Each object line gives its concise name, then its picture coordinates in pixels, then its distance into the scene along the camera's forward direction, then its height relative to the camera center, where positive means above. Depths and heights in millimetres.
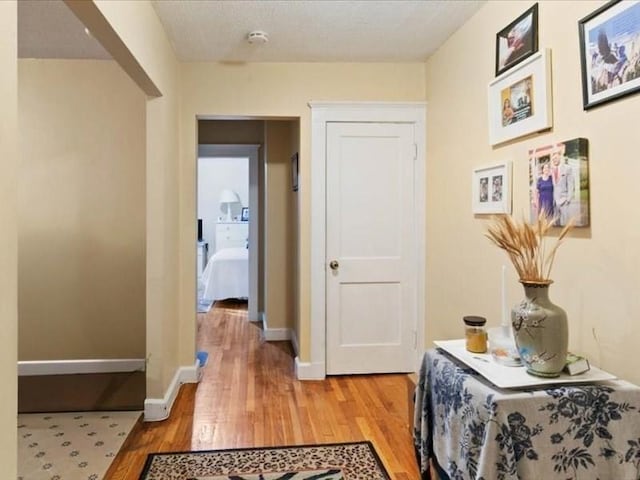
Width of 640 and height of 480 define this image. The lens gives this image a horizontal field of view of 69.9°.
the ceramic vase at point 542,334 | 1463 -269
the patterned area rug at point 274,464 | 2162 -1058
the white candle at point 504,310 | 1853 -251
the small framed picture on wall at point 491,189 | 2328 +331
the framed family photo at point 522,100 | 1979 +713
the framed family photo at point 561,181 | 1760 +284
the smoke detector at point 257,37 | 2904 +1379
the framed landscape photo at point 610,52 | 1513 +695
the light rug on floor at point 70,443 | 2189 -1027
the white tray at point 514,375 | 1433 -409
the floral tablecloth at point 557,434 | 1340 -546
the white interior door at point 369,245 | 3539 +42
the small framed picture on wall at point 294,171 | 4105 +734
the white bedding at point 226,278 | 6836 -414
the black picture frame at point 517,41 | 2086 +1014
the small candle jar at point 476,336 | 1776 -335
